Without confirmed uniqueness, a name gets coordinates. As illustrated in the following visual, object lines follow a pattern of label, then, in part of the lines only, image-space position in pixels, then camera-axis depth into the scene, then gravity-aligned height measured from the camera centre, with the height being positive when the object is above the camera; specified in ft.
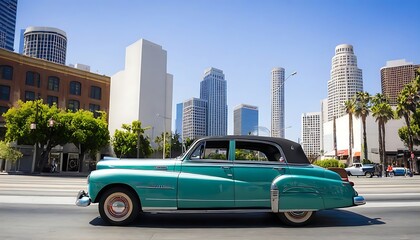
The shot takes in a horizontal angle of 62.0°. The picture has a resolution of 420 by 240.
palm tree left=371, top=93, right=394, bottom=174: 188.65 +25.74
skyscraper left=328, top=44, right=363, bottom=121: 616.47 +100.81
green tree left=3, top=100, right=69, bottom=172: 127.44 +10.82
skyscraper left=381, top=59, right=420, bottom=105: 590.14 +148.86
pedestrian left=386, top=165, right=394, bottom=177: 155.43 -4.18
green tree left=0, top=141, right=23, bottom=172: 125.29 +1.00
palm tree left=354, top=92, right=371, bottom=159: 205.98 +32.43
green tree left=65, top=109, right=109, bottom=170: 137.39 +10.66
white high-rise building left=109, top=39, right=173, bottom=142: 217.77 +43.04
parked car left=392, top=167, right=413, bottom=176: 161.70 -4.30
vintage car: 21.98 -1.78
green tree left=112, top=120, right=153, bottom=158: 185.37 +8.66
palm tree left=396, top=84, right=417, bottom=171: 175.08 +29.38
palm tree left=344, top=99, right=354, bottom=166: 217.77 +23.18
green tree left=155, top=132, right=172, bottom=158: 221.19 +10.55
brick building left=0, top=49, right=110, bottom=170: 177.06 +40.15
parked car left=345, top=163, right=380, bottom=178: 144.25 -3.68
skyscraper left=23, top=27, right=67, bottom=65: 645.05 +188.58
